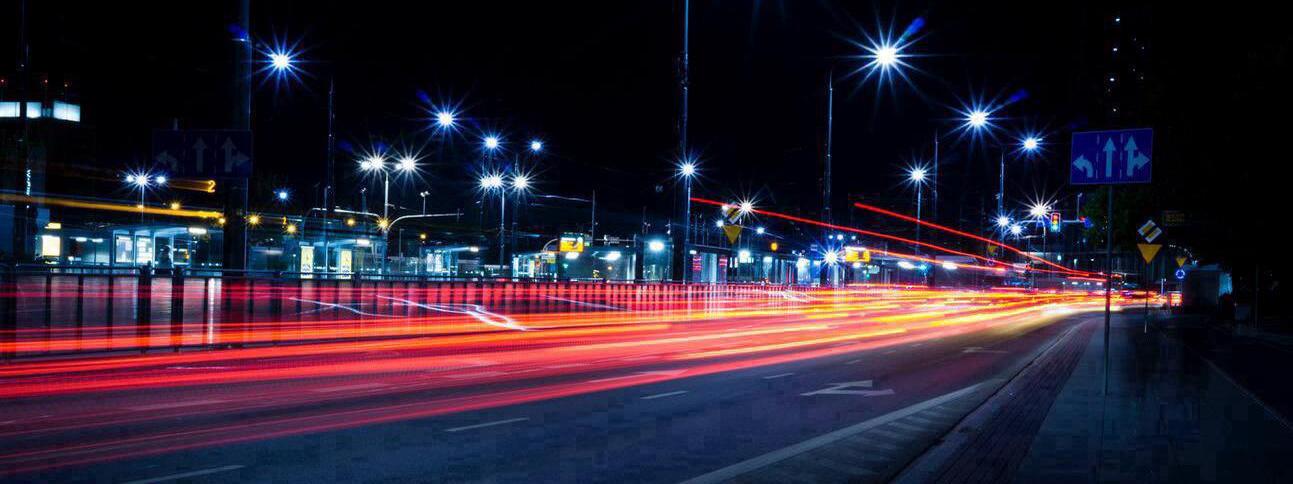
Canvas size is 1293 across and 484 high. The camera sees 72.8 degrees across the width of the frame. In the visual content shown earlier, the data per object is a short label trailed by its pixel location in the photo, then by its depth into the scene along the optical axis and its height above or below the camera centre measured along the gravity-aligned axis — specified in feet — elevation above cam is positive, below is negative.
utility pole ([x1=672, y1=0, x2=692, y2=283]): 78.02 +13.45
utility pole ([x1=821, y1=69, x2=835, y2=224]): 93.91 +8.91
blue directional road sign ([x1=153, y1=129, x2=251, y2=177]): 41.22 +4.40
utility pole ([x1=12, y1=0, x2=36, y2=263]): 74.33 +3.15
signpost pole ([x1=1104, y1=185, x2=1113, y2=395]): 33.05 +0.11
